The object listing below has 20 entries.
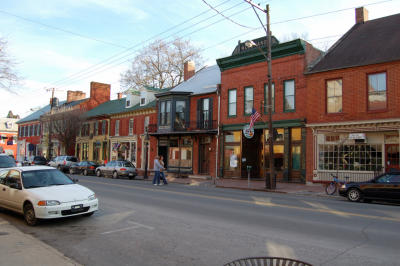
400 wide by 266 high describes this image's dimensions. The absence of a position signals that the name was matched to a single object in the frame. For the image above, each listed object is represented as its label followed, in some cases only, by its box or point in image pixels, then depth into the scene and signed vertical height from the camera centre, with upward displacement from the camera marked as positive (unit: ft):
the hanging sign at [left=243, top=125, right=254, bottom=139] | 72.42 +4.54
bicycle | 54.34 -5.33
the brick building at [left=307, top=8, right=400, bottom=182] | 60.80 +9.08
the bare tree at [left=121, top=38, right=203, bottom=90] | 154.92 +38.18
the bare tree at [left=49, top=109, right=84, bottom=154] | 134.10 +10.54
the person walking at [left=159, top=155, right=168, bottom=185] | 70.78 -5.05
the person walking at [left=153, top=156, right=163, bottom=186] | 69.58 -3.56
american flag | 68.98 +7.51
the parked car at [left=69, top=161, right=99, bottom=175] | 103.96 -5.30
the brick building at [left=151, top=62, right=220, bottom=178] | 92.12 +7.52
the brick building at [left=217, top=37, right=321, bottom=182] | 73.72 +11.21
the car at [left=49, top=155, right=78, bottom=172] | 113.09 -3.91
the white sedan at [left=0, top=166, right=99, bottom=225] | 26.96 -3.71
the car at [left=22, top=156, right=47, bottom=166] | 123.30 -4.02
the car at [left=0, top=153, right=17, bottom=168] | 53.80 -1.83
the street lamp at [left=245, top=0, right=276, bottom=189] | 61.65 +3.73
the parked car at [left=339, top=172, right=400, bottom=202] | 43.75 -4.60
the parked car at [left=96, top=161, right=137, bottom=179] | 90.52 -4.90
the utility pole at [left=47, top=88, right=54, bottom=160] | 135.98 +11.21
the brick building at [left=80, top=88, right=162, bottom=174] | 116.98 +8.07
